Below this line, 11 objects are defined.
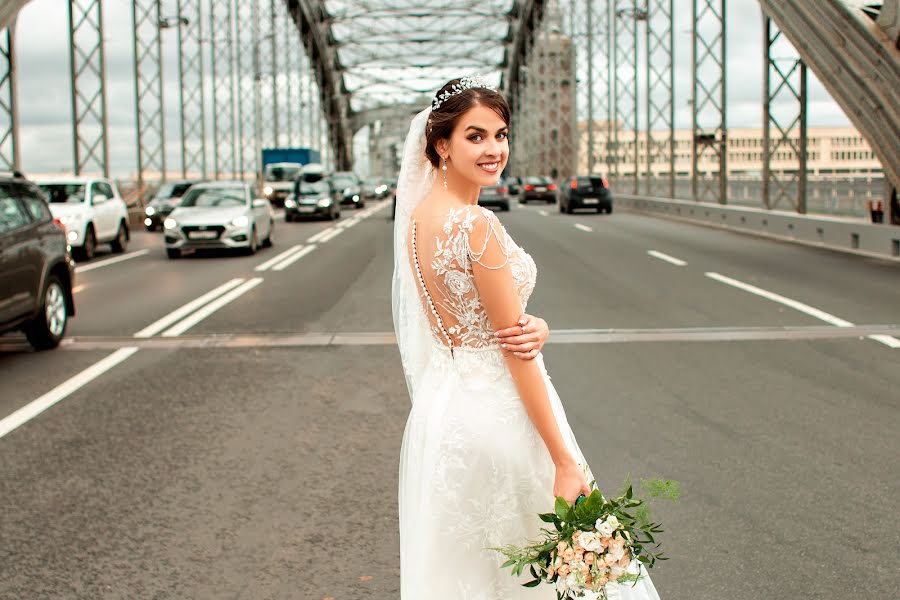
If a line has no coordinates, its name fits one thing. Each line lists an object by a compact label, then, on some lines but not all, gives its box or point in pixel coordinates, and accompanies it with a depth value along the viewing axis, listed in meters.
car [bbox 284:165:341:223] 38.75
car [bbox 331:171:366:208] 56.12
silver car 21.94
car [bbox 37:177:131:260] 22.18
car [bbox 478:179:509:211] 43.72
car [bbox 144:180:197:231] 33.62
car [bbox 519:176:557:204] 55.78
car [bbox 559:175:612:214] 40.16
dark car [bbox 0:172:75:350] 9.75
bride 2.58
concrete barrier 18.45
